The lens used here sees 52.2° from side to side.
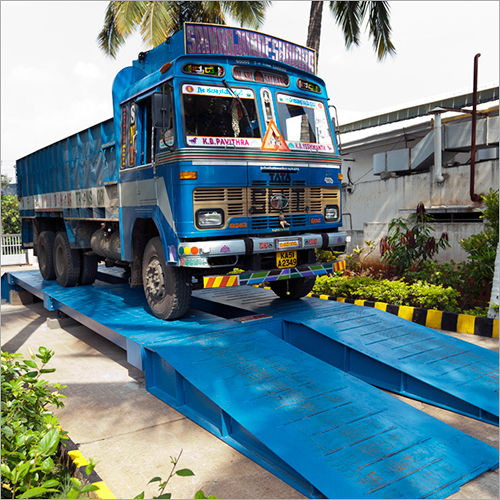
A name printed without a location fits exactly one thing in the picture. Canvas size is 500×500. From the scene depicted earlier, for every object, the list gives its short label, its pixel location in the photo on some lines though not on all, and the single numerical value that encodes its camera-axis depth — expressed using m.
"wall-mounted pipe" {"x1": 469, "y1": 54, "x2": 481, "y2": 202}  8.98
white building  9.64
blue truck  5.26
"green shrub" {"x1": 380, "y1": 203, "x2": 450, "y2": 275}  8.88
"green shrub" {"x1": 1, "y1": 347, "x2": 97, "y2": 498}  2.60
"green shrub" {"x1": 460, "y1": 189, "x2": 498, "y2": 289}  7.54
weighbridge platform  3.39
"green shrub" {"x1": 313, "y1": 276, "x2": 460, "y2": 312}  7.57
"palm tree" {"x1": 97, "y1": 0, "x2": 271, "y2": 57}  12.42
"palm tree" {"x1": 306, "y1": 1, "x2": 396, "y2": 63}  11.64
